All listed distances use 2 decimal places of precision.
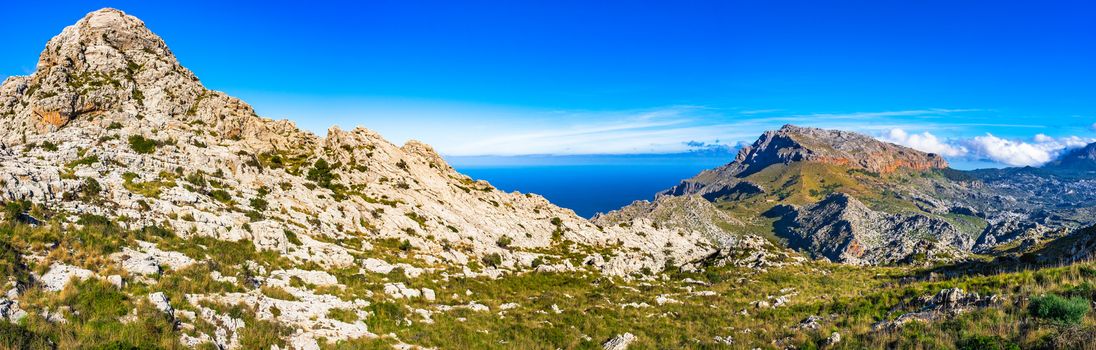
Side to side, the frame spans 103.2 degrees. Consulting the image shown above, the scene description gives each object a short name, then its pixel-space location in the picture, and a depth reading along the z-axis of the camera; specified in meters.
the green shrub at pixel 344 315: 21.84
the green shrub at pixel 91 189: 27.31
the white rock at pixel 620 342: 23.41
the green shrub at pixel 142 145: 37.66
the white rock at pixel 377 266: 32.19
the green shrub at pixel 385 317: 22.25
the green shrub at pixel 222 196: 35.12
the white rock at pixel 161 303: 16.88
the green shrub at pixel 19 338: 12.46
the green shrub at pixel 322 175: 52.00
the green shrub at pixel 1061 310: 14.35
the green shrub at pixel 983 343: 13.96
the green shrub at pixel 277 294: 22.25
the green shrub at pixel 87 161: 32.28
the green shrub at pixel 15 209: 21.20
